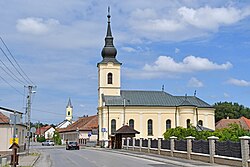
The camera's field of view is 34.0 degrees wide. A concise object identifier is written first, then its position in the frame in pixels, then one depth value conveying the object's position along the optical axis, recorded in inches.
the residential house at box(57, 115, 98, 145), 3553.2
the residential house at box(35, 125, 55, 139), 6809.6
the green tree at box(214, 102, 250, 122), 4744.1
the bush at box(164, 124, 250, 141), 1479.7
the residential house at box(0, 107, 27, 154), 1638.8
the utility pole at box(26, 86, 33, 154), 2037.4
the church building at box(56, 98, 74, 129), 6215.6
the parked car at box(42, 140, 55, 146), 4097.0
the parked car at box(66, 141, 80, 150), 2386.8
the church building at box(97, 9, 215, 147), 2955.2
